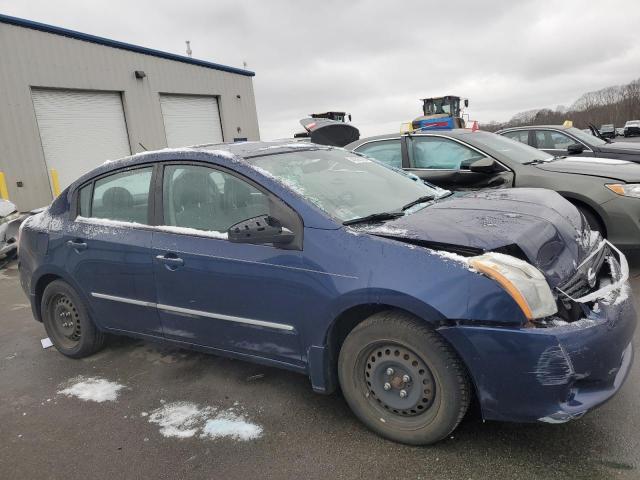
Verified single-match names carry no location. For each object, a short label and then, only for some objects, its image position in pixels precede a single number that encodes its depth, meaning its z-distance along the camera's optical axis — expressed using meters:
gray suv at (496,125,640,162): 7.46
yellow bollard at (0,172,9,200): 10.78
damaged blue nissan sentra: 2.16
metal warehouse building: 11.50
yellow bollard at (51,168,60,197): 12.23
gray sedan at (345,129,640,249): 4.70
